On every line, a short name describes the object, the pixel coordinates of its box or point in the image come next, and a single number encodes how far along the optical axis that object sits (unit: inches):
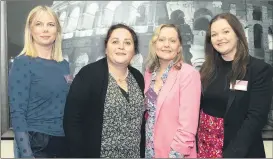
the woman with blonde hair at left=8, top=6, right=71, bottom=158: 68.9
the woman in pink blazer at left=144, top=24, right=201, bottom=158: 72.8
